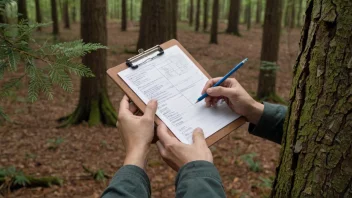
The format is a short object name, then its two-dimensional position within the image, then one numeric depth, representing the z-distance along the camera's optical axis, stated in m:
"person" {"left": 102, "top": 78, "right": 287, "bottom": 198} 1.30
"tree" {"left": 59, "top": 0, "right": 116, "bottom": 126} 6.10
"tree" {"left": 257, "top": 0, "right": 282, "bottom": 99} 7.94
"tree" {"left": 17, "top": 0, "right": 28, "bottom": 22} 9.17
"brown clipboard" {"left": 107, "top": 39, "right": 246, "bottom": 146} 1.70
